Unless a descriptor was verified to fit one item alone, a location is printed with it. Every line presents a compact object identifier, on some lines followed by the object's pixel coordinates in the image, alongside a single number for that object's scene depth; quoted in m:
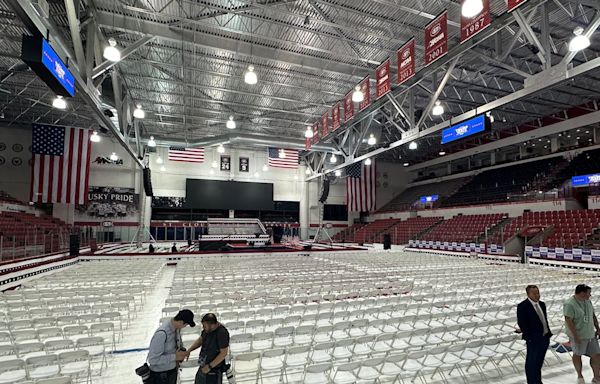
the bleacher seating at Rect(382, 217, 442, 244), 25.88
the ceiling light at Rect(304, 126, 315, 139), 15.68
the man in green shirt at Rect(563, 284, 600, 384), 3.74
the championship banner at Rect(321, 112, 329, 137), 16.23
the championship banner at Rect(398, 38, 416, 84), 9.69
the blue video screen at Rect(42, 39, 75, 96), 5.75
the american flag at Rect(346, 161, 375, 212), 28.00
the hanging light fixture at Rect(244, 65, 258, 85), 8.43
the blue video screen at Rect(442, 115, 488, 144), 10.45
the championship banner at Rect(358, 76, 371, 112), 12.16
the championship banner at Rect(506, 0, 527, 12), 6.72
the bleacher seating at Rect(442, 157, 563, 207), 22.62
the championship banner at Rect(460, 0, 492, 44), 7.32
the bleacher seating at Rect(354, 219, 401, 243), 28.25
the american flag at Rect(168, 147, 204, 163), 23.09
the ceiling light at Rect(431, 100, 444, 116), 10.99
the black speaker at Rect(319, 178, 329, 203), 26.06
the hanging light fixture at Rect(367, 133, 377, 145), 15.32
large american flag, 17.81
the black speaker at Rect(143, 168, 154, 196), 19.98
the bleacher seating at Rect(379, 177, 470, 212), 30.38
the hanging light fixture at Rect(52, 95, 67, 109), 8.62
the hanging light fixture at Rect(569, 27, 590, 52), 6.51
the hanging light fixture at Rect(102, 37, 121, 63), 7.43
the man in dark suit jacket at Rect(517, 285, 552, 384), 3.58
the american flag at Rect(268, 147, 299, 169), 24.08
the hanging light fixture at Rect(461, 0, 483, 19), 5.60
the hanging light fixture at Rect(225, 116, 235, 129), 13.56
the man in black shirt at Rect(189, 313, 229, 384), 2.92
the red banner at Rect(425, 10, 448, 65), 8.52
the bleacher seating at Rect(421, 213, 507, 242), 20.42
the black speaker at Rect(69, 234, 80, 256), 14.35
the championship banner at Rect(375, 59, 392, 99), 11.05
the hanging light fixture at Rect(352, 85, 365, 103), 10.96
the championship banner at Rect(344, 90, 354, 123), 13.67
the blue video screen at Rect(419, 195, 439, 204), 30.05
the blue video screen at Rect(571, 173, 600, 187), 17.48
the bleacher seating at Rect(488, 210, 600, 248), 14.44
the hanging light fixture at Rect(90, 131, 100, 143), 16.13
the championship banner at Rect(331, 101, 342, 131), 15.24
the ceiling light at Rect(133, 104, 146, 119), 12.70
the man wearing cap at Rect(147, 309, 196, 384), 2.92
